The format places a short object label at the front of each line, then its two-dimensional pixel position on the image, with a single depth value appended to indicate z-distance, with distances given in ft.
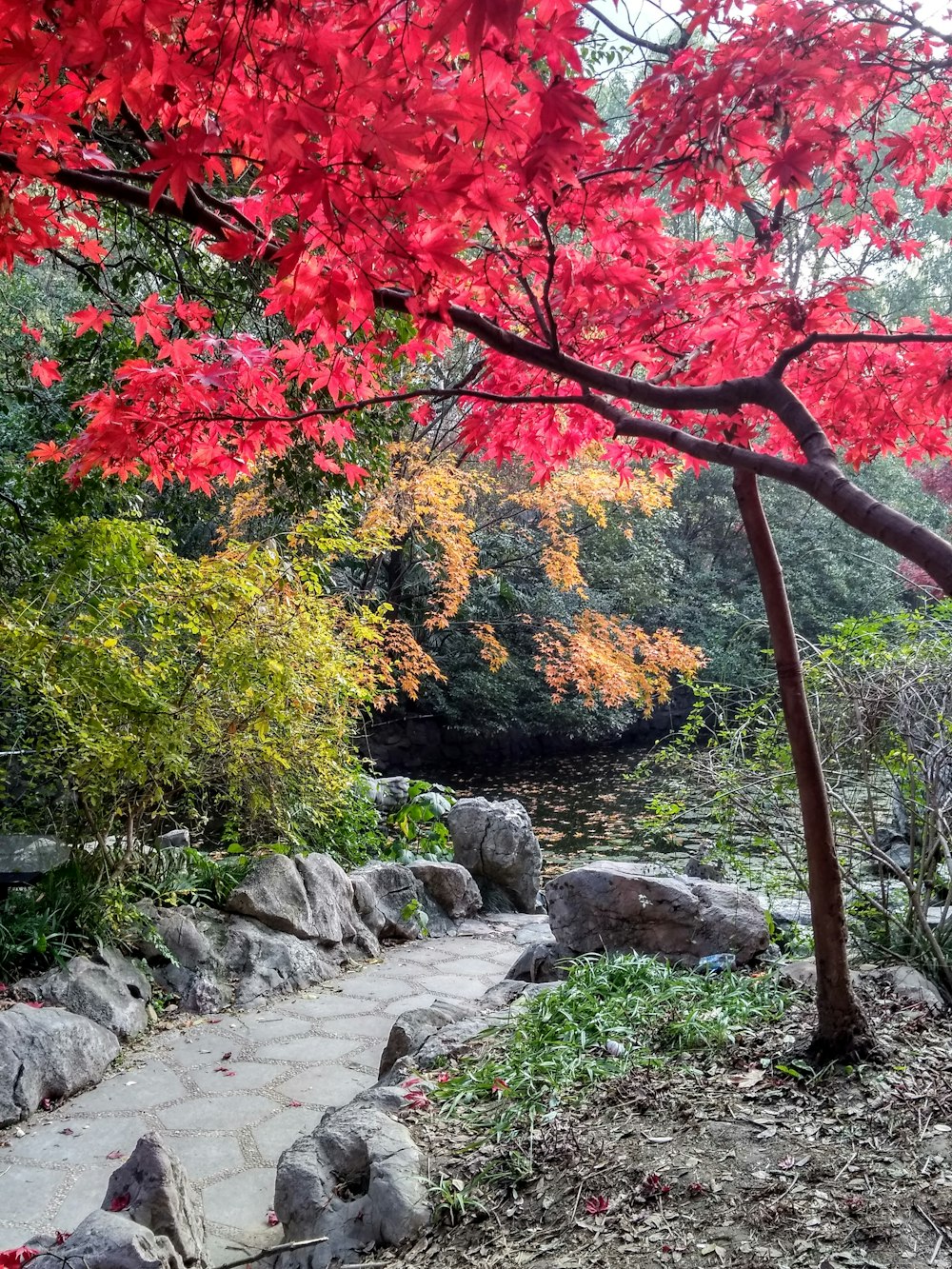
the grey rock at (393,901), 21.17
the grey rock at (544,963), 15.06
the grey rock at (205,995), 15.92
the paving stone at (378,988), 17.40
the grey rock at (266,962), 16.87
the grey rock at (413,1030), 12.01
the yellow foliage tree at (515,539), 31.71
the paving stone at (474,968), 18.75
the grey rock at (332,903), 19.07
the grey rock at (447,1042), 11.13
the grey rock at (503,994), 13.83
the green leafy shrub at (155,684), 15.11
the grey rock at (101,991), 14.17
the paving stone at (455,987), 17.42
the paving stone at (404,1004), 16.48
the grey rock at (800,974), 11.62
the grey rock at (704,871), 22.81
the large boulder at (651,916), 13.48
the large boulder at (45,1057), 12.14
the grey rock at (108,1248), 7.04
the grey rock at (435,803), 27.61
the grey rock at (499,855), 25.70
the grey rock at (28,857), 16.06
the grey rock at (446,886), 23.39
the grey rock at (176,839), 20.56
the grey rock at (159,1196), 8.10
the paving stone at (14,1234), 9.35
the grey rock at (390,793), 28.19
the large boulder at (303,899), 18.12
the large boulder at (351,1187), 8.16
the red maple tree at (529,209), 5.85
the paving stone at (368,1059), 14.15
